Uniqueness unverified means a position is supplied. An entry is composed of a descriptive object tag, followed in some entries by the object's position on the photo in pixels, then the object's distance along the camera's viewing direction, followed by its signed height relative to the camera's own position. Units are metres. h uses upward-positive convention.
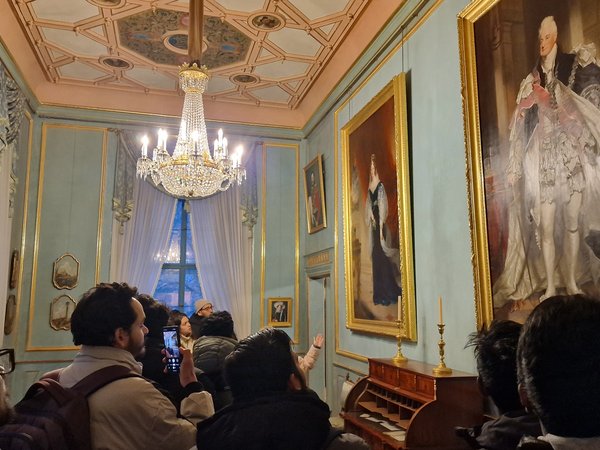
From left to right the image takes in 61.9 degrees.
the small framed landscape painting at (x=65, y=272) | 8.30 +0.46
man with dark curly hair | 2.00 -0.37
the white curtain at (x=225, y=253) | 9.05 +0.83
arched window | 9.33 +0.50
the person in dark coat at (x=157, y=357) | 2.66 -0.32
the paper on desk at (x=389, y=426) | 4.10 -1.07
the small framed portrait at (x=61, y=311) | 8.21 -0.18
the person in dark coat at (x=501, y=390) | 1.75 -0.35
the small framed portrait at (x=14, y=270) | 7.69 +0.47
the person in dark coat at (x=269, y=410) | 1.66 -0.38
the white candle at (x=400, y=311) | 5.11 -0.14
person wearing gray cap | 6.31 -0.22
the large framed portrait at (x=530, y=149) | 3.00 +1.00
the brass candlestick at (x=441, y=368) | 3.80 -0.55
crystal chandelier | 5.63 +1.72
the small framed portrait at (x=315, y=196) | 8.31 +1.75
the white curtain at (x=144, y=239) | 8.71 +1.05
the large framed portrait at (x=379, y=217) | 5.26 +0.94
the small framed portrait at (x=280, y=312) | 9.11 -0.25
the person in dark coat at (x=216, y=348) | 3.54 -0.36
